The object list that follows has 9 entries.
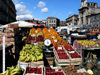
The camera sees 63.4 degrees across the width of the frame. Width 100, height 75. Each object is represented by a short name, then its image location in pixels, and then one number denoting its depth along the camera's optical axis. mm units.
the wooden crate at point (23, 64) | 3747
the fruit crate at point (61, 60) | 4305
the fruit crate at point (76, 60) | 4374
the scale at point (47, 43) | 5384
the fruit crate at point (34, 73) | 3211
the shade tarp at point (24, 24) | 7128
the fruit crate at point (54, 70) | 3371
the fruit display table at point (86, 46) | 4570
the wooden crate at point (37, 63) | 3758
